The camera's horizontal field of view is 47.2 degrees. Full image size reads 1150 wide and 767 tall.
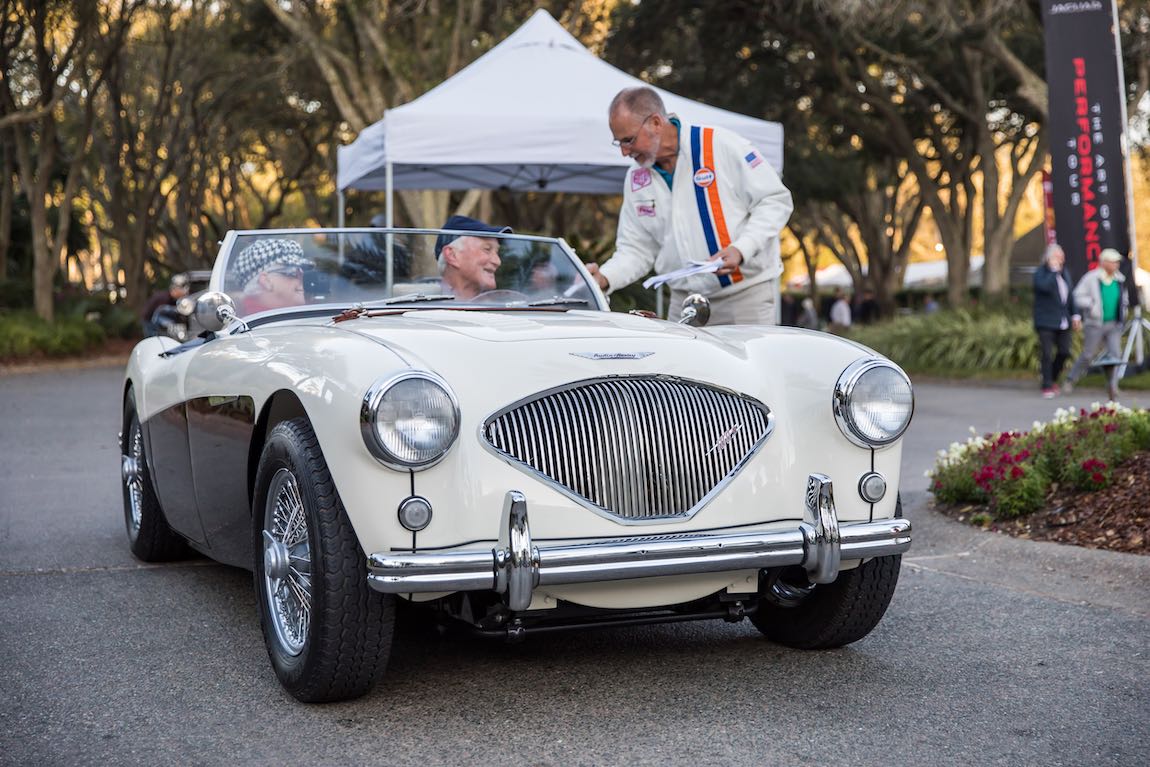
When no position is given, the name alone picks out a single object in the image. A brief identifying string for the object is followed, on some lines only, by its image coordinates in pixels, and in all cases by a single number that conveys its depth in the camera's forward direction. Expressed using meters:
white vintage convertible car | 3.21
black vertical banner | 14.99
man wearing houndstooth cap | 4.66
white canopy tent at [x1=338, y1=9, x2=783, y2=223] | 11.47
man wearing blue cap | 4.81
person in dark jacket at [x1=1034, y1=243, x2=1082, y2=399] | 14.95
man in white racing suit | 5.50
